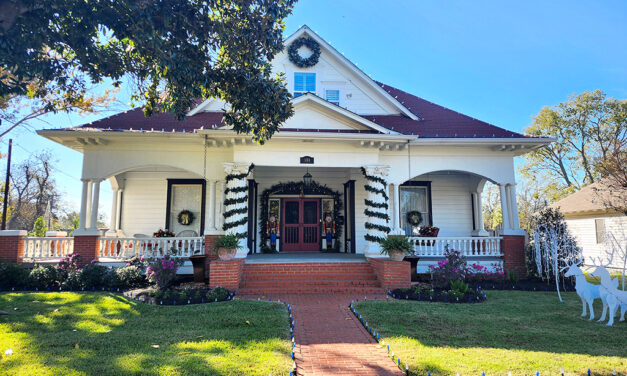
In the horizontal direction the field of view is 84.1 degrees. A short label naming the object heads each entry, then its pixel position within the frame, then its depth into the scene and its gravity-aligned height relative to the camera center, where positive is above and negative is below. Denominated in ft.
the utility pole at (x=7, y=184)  49.70 +6.65
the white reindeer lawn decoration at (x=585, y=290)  21.75 -3.90
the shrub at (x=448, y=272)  30.78 -3.82
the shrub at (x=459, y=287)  28.62 -4.79
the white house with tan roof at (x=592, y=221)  57.41 +1.27
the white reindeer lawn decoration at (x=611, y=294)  20.48 -3.95
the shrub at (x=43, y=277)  30.12 -4.13
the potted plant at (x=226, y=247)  30.30 -1.53
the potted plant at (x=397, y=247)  32.04 -1.67
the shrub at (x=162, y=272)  29.04 -3.55
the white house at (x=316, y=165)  36.09 +7.04
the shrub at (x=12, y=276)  30.45 -4.01
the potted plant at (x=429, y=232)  41.81 -0.39
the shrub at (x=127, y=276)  30.60 -4.13
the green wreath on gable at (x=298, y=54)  45.70 +23.20
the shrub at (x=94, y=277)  30.30 -4.09
